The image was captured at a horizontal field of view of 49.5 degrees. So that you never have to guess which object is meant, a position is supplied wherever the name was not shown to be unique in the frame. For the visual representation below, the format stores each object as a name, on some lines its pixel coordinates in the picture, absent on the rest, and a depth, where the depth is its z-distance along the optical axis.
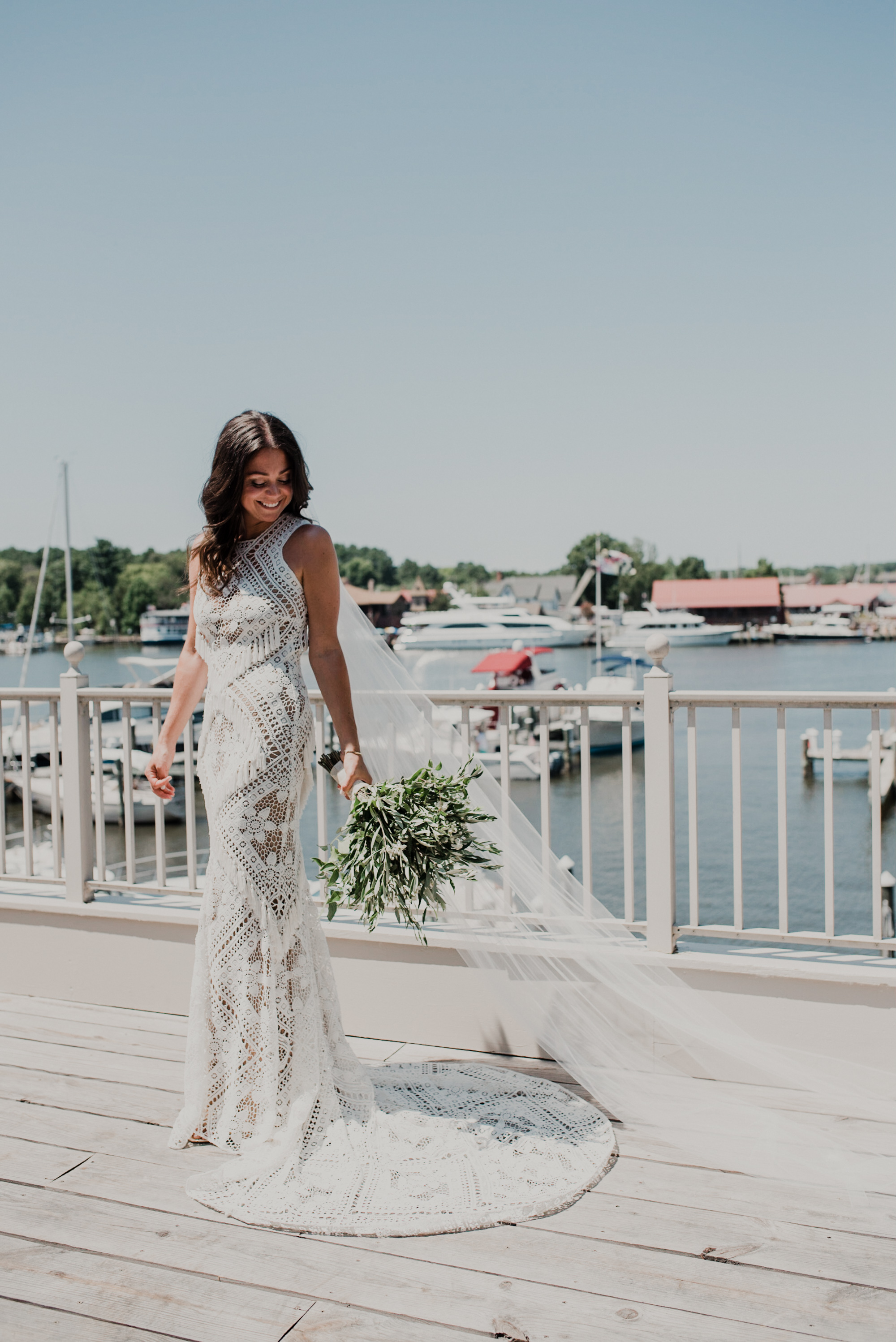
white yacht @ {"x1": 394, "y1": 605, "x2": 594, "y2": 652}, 61.62
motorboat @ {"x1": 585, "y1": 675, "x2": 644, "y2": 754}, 30.98
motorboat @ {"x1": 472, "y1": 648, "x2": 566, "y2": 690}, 33.41
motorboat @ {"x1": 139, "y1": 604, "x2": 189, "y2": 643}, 64.56
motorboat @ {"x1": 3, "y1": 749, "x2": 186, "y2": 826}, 21.88
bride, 2.29
